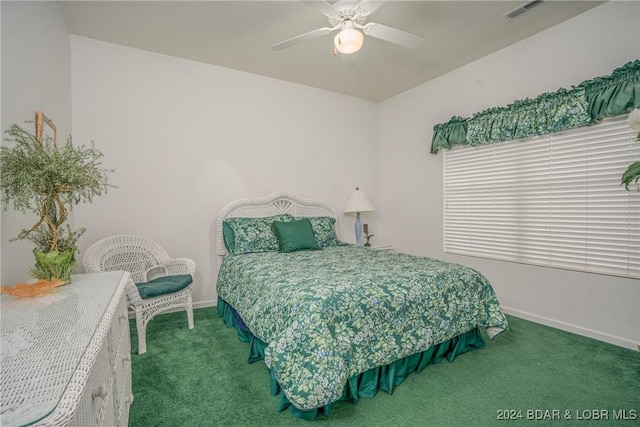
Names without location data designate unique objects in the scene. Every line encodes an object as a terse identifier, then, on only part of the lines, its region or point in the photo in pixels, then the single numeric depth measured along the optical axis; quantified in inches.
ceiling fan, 81.0
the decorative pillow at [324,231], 147.2
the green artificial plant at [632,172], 75.5
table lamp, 165.7
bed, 64.1
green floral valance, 94.0
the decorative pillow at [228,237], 133.8
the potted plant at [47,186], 54.5
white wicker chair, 97.3
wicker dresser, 24.6
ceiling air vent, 98.0
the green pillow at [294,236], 132.0
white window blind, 100.1
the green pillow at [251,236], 130.9
